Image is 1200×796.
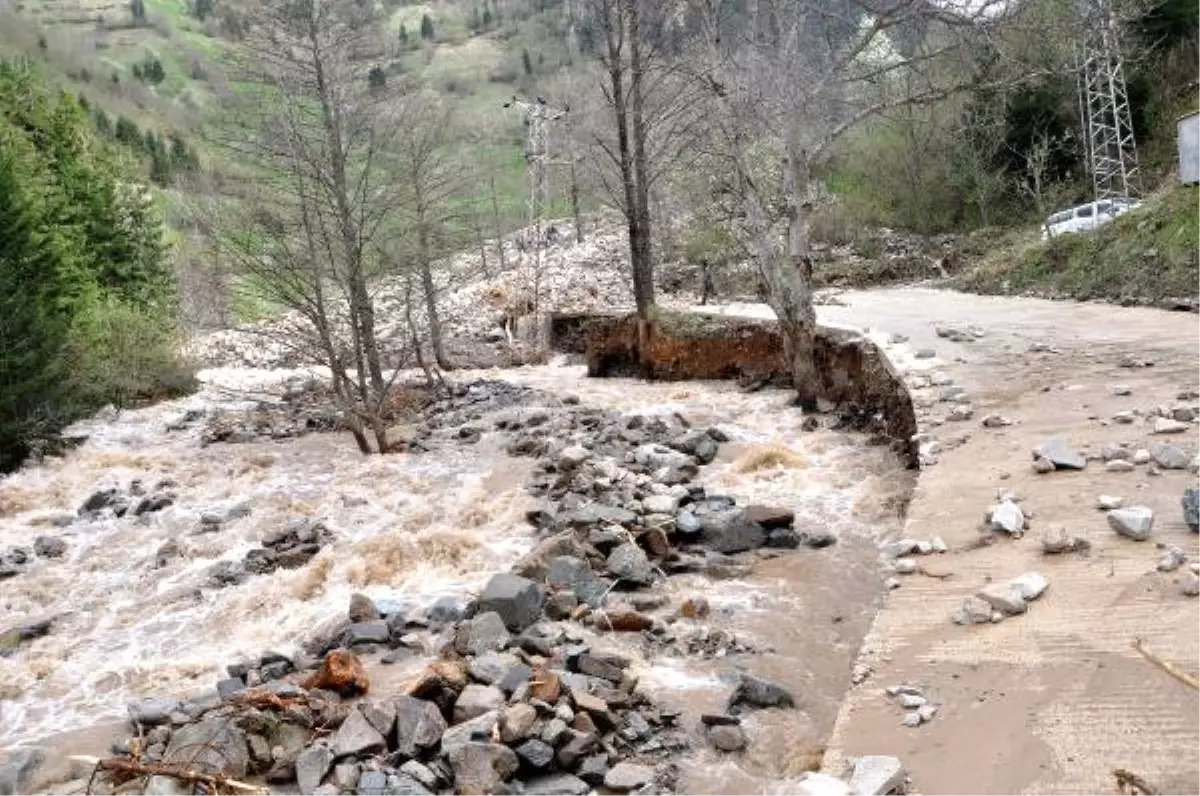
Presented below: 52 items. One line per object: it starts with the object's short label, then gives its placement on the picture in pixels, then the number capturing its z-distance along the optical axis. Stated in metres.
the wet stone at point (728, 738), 5.18
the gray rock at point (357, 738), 5.21
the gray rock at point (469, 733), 5.10
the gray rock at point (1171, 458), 6.61
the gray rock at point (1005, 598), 5.23
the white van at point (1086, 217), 22.55
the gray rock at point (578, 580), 7.52
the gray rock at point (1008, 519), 6.19
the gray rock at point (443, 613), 7.35
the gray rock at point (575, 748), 5.05
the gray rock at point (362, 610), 7.48
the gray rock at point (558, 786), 4.82
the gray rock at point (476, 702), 5.53
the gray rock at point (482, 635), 6.52
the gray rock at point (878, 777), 3.89
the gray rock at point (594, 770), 4.94
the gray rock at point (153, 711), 6.07
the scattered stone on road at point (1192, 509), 5.54
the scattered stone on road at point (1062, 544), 5.72
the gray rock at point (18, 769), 5.47
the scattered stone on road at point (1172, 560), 5.18
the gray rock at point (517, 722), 5.15
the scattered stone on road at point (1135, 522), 5.64
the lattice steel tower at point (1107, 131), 23.79
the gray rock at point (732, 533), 8.50
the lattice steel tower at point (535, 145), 34.19
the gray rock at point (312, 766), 5.03
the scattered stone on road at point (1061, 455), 7.06
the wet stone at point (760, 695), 5.62
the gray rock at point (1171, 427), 7.38
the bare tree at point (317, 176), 14.84
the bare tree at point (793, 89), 11.49
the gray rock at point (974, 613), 5.23
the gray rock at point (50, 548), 10.83
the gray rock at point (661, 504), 9.35
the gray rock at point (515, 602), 6.95
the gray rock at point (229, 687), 6.29
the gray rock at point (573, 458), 11.66
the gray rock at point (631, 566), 7.87
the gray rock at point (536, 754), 5.01
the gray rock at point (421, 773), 4.90
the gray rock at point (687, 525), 8.73
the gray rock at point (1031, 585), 5.31
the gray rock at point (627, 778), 4.85
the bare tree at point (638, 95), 19.30
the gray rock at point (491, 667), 5.91
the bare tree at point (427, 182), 21.97
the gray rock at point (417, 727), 5.19
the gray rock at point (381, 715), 5.35
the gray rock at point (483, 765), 4.88
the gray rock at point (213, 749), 5.25
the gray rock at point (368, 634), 7.11
